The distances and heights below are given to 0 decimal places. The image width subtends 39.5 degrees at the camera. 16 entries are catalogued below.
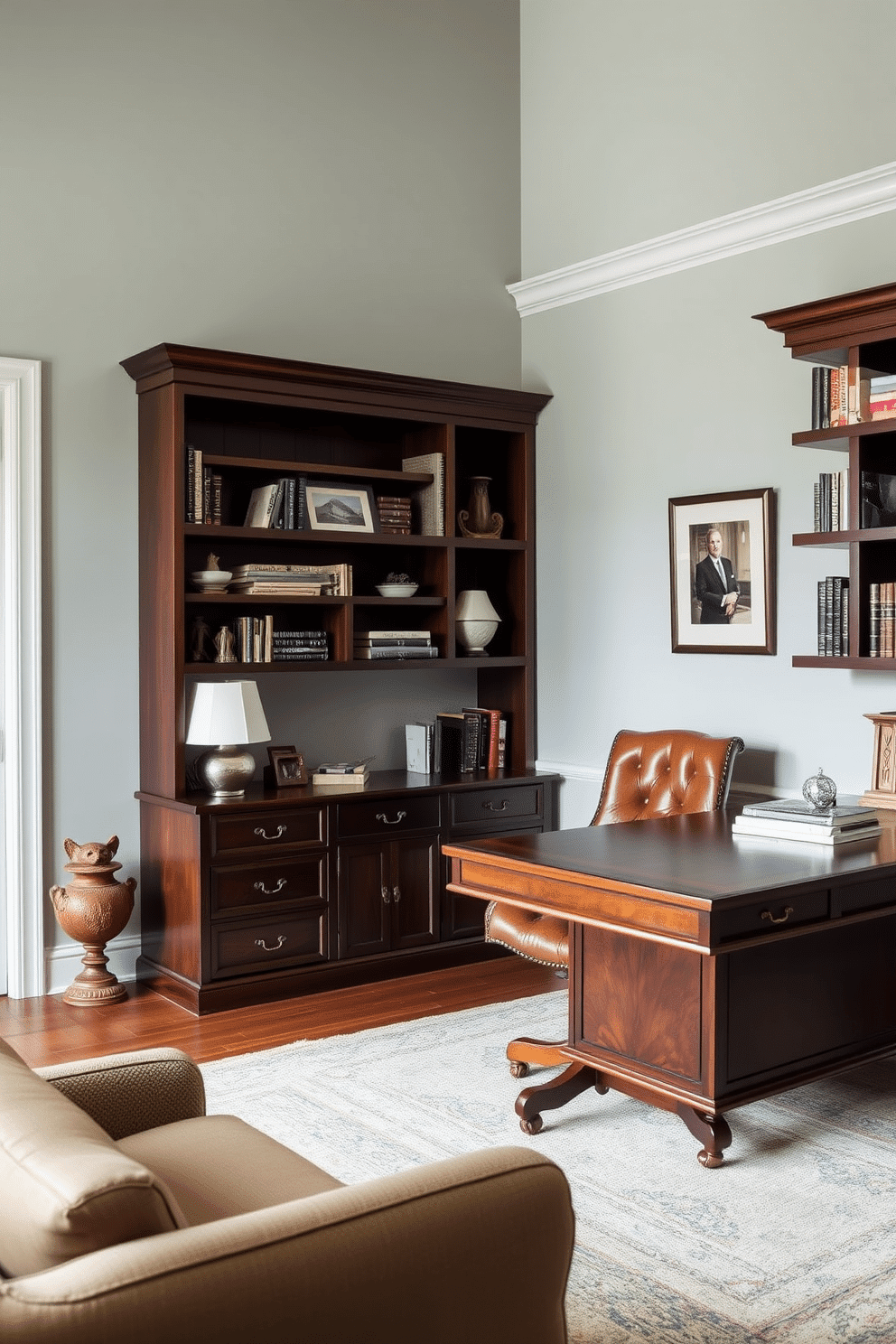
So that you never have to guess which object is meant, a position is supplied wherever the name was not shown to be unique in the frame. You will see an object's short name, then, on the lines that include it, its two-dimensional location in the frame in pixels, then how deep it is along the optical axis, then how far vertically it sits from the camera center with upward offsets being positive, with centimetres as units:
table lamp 459 -26
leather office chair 389 -48
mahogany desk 304 -80
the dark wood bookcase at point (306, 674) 459 -7
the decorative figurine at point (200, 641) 481 +7
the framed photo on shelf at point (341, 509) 505 +61
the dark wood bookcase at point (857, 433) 393 +71
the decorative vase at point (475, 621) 550 +16
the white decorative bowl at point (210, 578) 478 +31
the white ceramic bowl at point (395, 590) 524 +28
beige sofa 131 -67
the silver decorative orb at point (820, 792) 365 -41
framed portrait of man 475 +32
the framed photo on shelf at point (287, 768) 493 -44
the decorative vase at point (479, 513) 558 +64
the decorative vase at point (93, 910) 452 -91
